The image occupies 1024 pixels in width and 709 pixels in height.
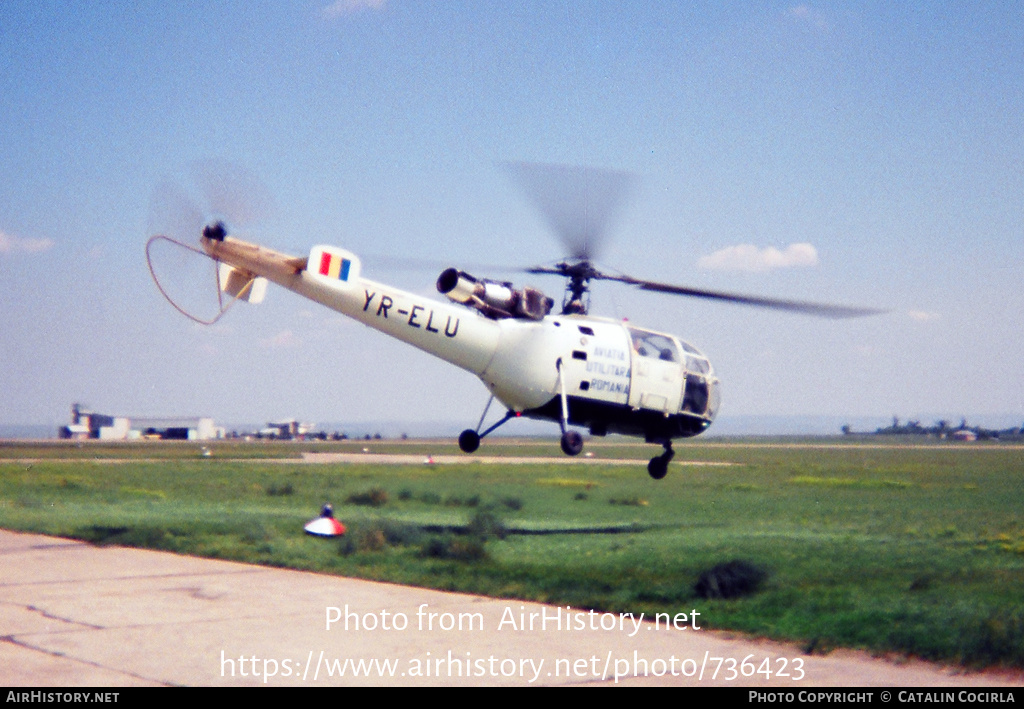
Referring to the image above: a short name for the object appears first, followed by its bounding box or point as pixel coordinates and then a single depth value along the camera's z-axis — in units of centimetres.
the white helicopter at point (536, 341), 1599
